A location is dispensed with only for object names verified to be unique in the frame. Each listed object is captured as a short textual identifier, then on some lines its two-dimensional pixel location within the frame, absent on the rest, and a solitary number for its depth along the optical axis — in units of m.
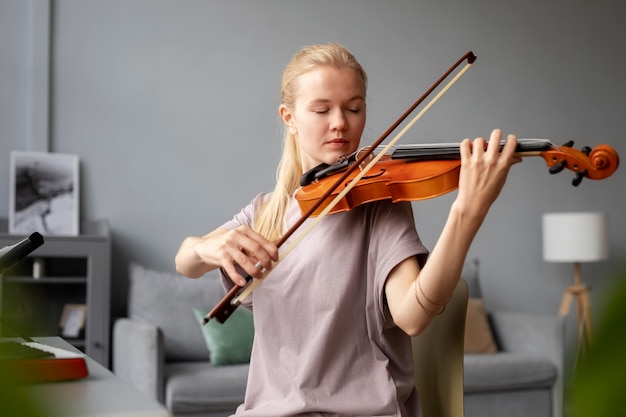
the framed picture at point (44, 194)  3.70
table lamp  4.60
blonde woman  1.09
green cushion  3.49
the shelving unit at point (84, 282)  3.46
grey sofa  3.16
